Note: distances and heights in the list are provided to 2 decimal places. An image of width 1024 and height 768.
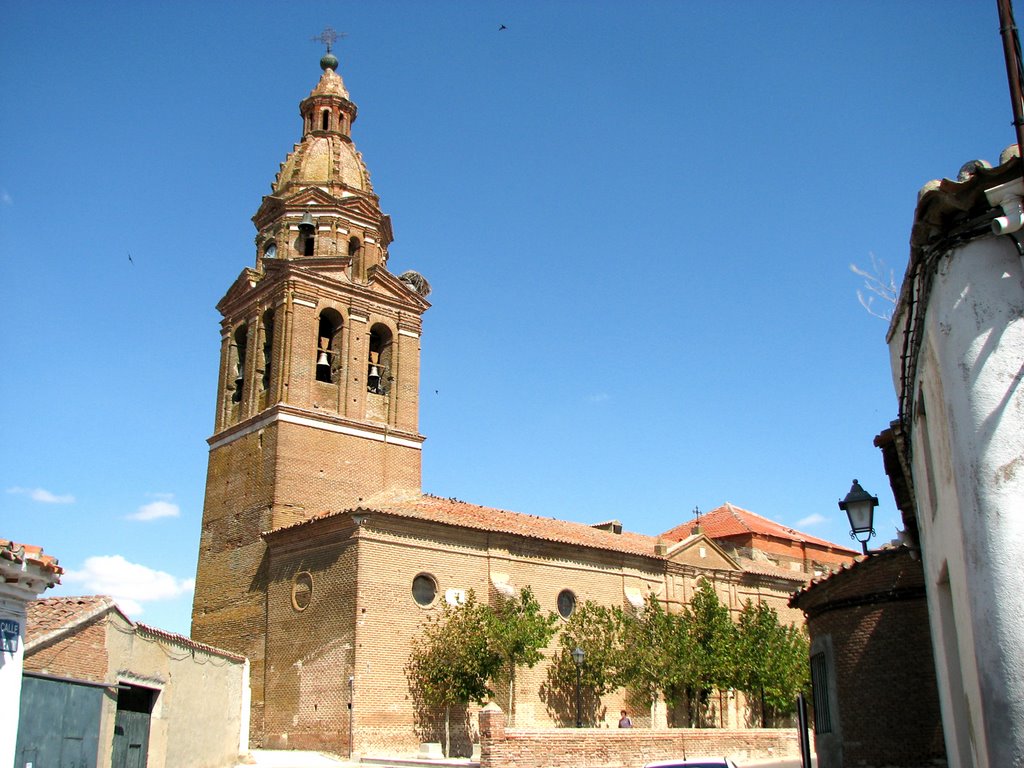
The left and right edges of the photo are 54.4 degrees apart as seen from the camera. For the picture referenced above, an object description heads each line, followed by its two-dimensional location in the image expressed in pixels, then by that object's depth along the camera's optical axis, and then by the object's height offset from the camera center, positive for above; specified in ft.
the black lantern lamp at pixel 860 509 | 37.06 +7.03
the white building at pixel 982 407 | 22.49 +6.82
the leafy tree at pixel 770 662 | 107.65 +4.80
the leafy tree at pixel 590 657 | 97.25 +4.91
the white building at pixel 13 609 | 35.04 +3.68
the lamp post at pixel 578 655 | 80.23 +4.20
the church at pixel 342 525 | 88.53 +18.20
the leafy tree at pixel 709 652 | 104.47 +5.73
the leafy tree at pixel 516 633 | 88.63 +6.68
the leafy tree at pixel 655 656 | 99.40 +5.12
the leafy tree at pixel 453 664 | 86.79 +3.92
